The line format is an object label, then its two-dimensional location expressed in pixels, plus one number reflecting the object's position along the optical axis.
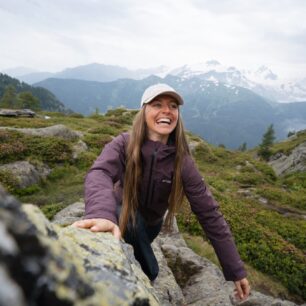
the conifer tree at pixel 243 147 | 115.41
